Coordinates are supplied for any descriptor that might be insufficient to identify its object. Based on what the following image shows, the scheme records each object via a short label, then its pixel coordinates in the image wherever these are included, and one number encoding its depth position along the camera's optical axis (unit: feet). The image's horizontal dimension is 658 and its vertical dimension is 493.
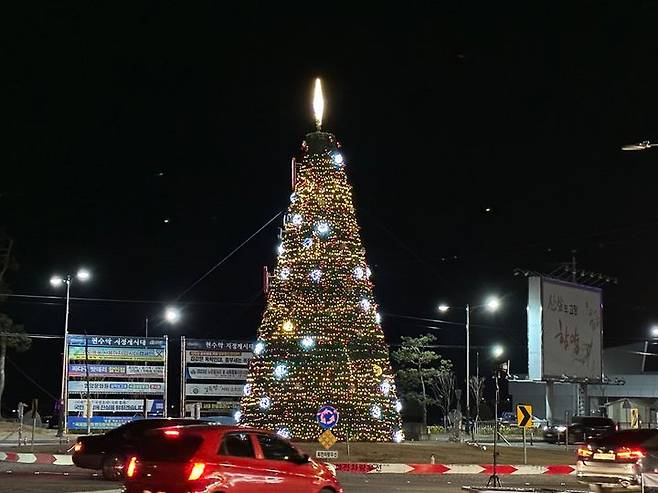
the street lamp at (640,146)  61.77
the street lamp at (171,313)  149.89
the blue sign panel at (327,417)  87.81
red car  43.50
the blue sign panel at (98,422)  165.48
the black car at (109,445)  77.00
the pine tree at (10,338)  185.98
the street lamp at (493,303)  145.32
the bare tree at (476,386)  219.69
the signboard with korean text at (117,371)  165.07
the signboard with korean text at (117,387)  165.37
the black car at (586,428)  157.07
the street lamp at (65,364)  147.43
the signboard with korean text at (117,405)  164.66
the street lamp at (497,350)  231.05
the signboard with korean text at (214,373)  175.22
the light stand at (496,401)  78.02
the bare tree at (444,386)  240.12
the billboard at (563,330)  176.24
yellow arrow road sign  88.02
